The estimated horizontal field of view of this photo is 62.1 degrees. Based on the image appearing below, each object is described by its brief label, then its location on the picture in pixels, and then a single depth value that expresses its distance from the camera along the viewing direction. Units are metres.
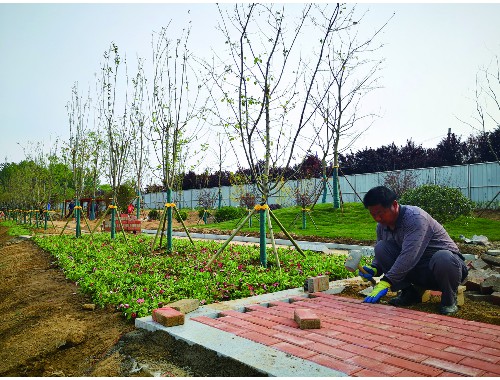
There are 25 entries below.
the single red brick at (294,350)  2.67
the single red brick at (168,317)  3.40
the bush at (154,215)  26.45
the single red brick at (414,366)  2.38
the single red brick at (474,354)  2.59
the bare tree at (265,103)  6.87
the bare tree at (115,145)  11.81
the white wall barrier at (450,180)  22.14
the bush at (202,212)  24.51
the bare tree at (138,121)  12.01
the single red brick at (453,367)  2.38
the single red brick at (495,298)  4.18
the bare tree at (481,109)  12.80
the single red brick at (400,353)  2.60
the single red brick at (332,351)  2.64
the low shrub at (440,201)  11.52
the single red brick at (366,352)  2.62
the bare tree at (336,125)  18.05
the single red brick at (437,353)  2.61
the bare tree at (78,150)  13.82
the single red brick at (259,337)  2.94
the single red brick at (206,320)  3.47
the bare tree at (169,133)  8.84
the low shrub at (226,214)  22.50
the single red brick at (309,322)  3.24
